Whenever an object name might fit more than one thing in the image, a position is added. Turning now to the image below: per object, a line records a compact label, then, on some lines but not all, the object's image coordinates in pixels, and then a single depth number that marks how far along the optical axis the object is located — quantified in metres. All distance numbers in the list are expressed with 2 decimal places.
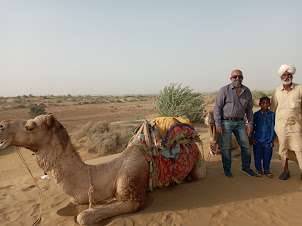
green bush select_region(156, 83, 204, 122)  13.47
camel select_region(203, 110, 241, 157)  6.00
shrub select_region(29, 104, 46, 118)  19.33
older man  4.66
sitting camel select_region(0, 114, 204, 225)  2.96
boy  5.13
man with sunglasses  4.82
